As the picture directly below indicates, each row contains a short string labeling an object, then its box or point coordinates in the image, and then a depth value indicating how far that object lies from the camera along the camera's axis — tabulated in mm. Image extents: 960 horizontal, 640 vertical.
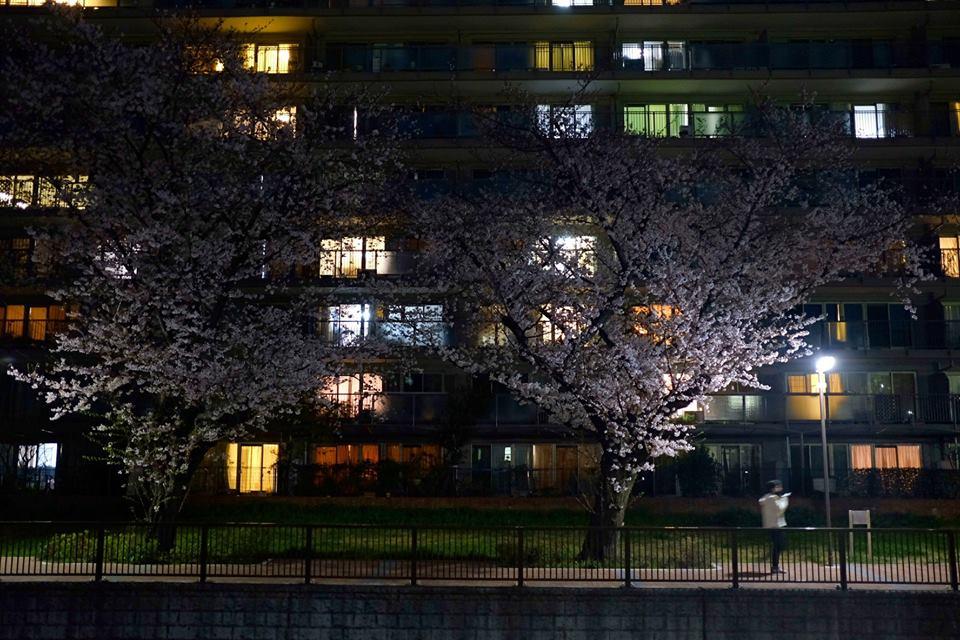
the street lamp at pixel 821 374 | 23141
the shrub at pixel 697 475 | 31203
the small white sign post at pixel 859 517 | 20914
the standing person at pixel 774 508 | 18734
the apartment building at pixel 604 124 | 32875
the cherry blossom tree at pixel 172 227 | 20719
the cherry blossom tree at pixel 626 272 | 20125
